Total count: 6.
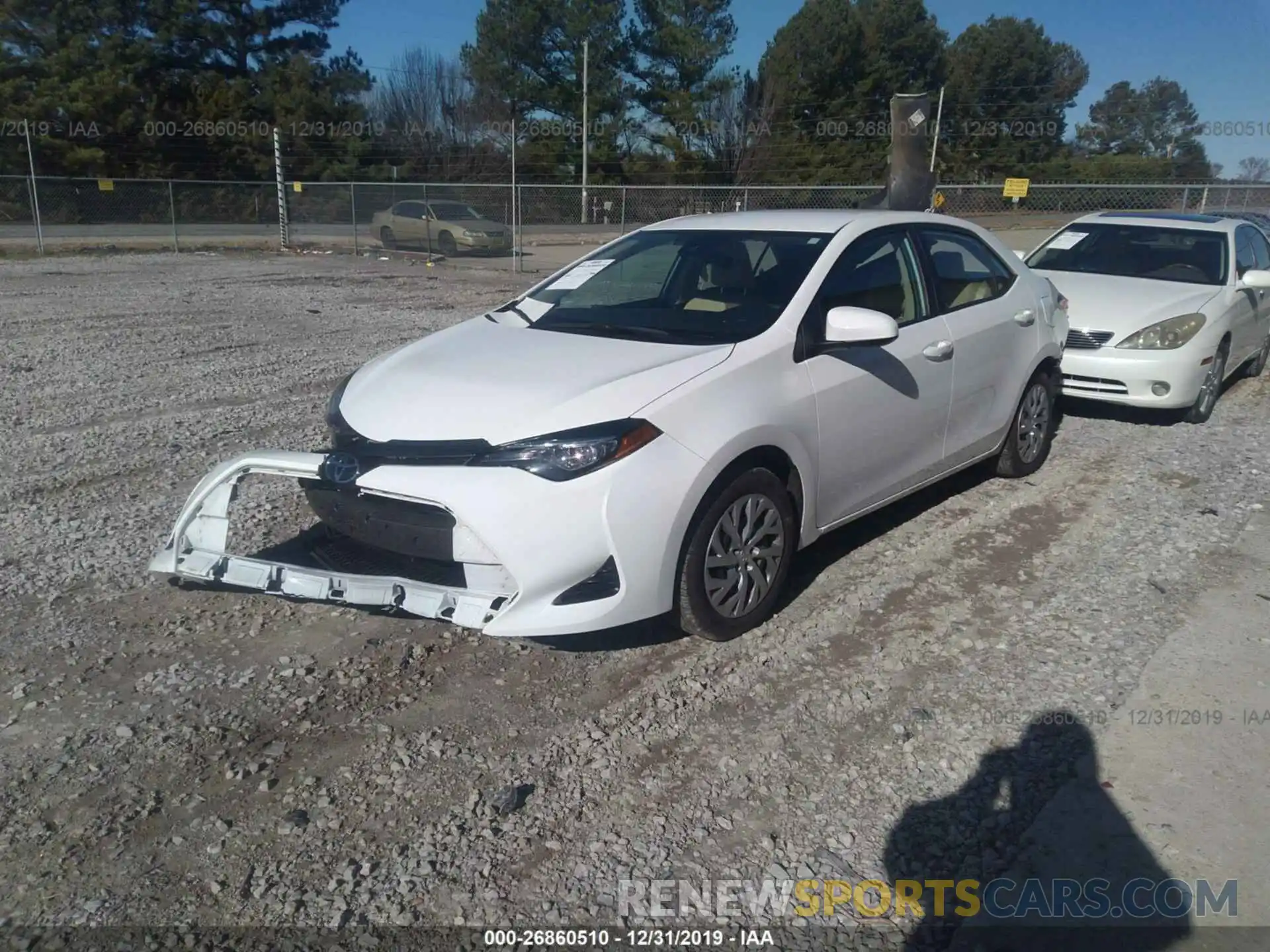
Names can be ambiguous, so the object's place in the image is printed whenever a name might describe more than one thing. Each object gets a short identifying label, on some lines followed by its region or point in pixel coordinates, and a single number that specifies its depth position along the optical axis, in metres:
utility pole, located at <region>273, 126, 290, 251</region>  25.80
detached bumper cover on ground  3.57
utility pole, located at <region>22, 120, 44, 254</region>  22.44
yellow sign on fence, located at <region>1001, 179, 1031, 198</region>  18.23
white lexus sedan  7.58
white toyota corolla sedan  3.56
